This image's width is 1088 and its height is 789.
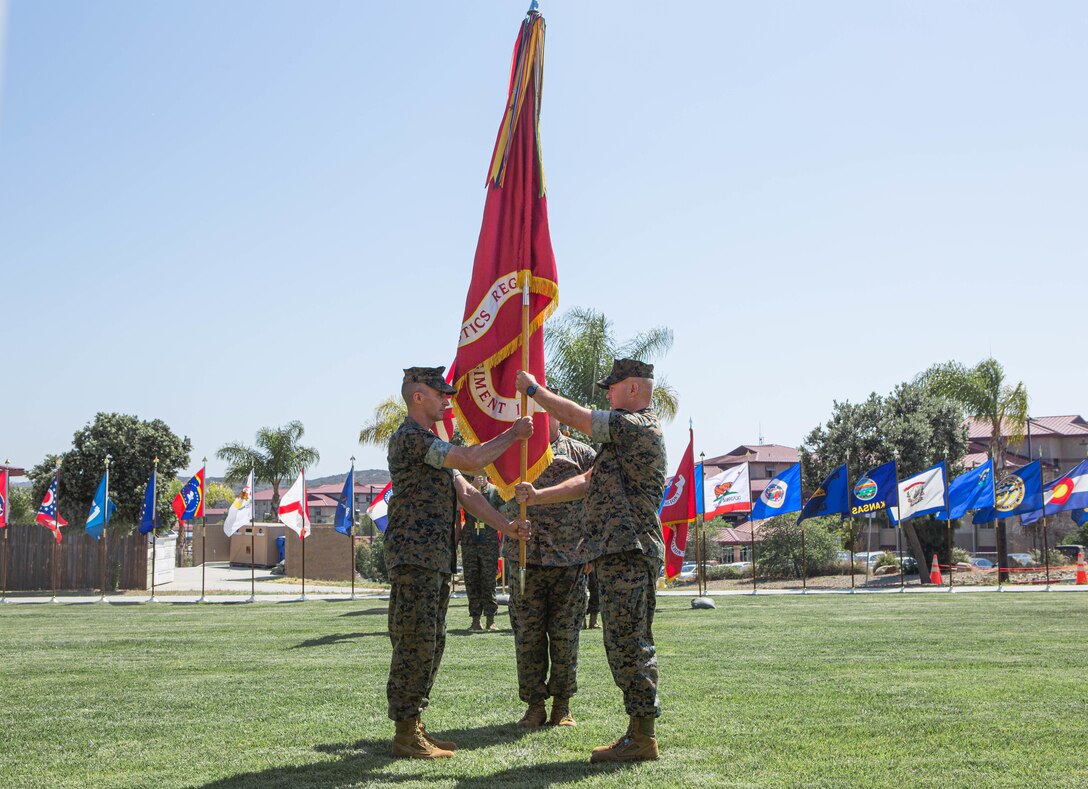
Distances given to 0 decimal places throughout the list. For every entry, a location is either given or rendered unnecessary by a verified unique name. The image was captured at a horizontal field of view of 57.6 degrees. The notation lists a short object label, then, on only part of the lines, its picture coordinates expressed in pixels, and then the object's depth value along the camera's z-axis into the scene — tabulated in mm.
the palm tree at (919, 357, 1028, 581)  45750
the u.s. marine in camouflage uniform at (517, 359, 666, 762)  5977
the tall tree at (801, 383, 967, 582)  42781
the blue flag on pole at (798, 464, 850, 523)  28250
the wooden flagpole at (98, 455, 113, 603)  28067
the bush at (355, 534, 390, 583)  42625
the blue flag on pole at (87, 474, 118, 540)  28031
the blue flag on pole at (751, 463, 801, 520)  26953
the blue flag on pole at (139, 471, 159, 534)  28094
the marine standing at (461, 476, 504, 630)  14781
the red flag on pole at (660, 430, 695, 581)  20406
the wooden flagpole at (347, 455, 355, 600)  26494
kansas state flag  28319
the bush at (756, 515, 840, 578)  41250
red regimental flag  8227
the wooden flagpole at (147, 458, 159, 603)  27412
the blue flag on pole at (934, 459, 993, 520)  28953
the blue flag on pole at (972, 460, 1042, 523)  28531
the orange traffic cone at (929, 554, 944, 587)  33344
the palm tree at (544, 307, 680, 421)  33344
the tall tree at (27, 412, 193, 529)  38719
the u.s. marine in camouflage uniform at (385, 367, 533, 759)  6070
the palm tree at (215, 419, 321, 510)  59594
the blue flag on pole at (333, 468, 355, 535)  26328
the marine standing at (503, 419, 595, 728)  7012
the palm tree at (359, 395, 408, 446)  36281
